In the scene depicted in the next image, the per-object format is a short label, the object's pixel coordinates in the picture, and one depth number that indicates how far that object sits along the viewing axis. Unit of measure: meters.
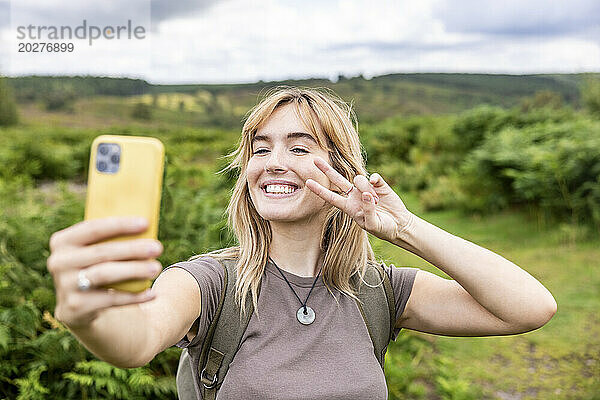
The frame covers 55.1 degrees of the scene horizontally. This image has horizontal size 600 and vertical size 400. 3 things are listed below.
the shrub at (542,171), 8.84
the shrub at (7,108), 27.09
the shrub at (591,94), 14.72
